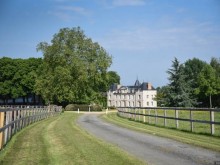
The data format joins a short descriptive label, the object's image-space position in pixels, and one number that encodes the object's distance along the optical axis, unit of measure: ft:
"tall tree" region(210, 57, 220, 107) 303.48
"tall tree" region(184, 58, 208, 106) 378.73
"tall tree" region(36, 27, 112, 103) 209.26
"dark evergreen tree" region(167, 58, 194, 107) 179.42
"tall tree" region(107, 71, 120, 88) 506.48
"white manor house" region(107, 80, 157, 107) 440.04
